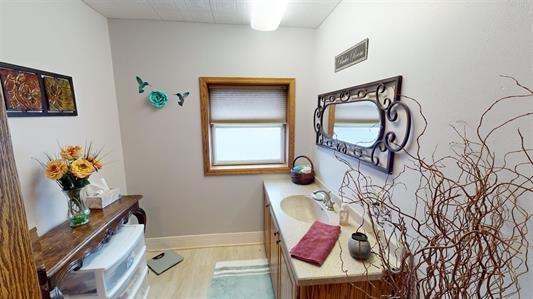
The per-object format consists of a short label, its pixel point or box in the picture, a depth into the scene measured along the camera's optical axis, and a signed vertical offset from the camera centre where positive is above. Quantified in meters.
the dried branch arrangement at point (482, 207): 0.61 -0.29
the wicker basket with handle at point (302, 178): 2.36 -0.65
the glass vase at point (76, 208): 1.45 -0.59
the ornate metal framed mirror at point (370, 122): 1.17 -0.05
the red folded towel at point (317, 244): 1.16 -0.70
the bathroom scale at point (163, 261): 2.23 -1.47
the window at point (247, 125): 2.40 -0.09
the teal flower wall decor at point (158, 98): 2.21 +0.19
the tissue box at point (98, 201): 1.75 -0.64
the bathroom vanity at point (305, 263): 1.06 -0.76
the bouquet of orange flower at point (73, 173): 1.35 -0.33
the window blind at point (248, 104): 2.45 +0.13
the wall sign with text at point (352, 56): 1.48 +0.42
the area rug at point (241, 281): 1.93 -1.49
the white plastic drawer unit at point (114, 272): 1.29 -0.94
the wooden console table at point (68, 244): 1.08 -0.71
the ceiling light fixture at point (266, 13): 1.67 +0.80
